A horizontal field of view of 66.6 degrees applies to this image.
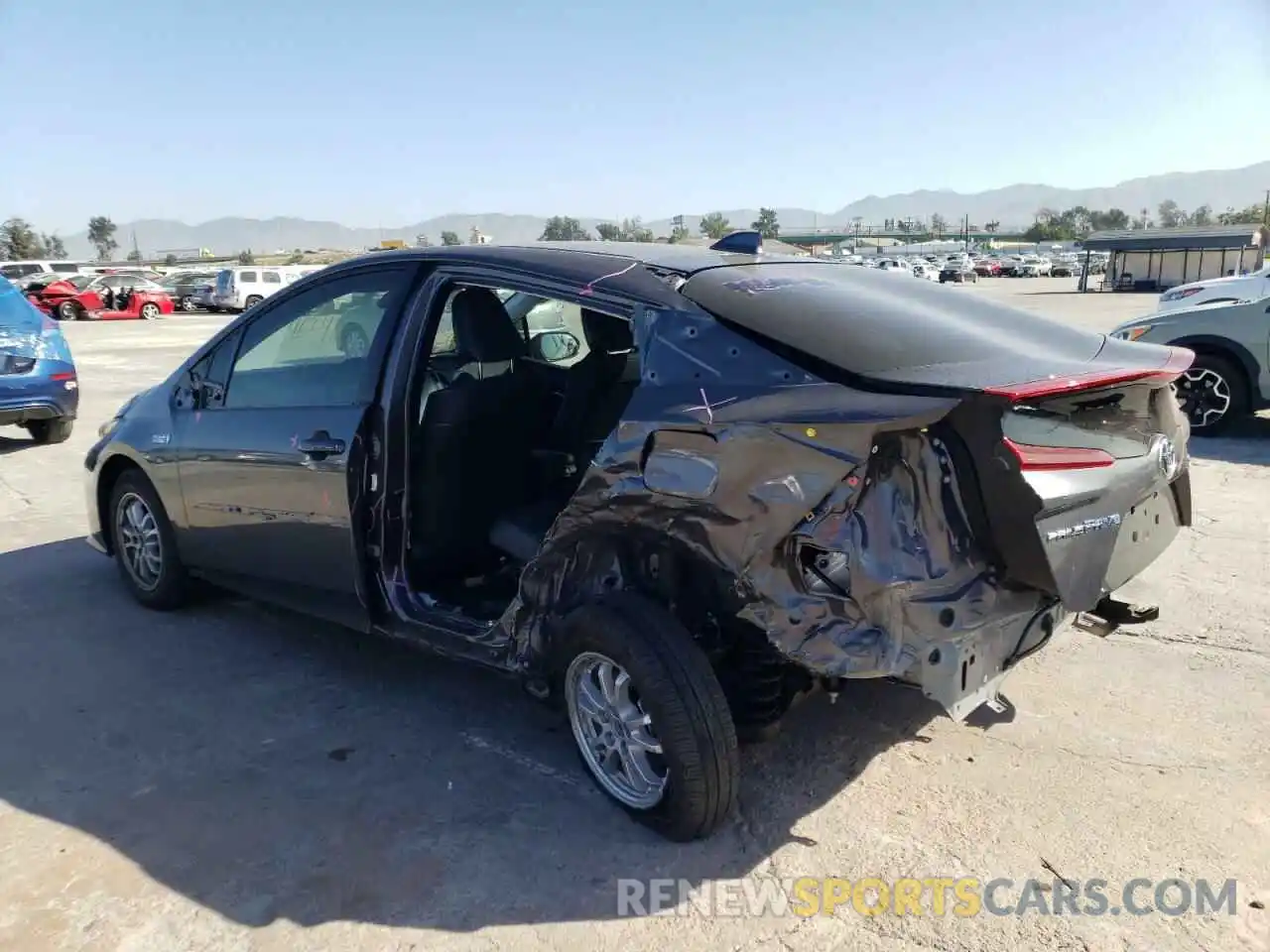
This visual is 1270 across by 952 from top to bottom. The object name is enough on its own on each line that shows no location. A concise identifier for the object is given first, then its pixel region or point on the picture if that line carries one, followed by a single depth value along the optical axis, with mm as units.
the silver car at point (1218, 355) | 8281
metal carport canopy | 51719
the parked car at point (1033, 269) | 75625
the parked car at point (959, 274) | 61888
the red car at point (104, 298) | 31859
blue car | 8711
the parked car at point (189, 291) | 36812
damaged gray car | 2525
